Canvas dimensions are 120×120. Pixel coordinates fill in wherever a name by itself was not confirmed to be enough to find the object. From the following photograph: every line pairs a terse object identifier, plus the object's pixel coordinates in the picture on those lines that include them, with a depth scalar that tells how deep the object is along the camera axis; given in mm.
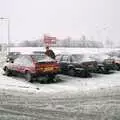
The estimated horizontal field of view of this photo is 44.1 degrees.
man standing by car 10241
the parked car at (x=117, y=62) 12167
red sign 15457
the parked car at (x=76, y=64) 9277
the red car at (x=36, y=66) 7912
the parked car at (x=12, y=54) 17245
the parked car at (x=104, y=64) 10906
